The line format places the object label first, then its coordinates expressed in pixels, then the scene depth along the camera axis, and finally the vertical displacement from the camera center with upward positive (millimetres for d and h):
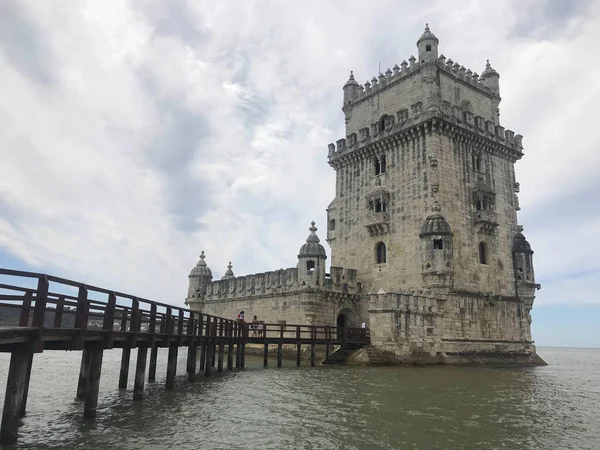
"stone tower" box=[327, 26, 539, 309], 31328 +10382
